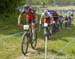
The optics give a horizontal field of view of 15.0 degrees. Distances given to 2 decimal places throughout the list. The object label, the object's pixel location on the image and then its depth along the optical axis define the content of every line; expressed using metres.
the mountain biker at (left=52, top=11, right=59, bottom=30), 18.07
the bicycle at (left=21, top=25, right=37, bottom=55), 10.27
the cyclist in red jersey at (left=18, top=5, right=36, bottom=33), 11.02
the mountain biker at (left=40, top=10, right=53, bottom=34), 14.35
